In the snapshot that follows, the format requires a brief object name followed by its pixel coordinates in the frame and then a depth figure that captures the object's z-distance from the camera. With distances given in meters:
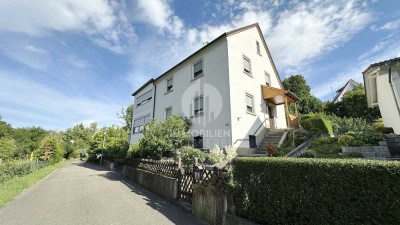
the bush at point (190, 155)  10.23
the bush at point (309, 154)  9.66
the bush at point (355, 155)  8.81
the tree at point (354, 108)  24.81
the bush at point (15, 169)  15.02
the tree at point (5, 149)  23.29
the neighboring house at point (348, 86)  46.12
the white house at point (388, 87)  7.63
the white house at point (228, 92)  14.79
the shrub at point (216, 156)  9.38
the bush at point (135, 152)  18.20
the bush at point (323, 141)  12.05
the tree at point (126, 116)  51.12
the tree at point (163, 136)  13.81
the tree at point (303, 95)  35.00
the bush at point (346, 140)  10.26
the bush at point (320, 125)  14.47
